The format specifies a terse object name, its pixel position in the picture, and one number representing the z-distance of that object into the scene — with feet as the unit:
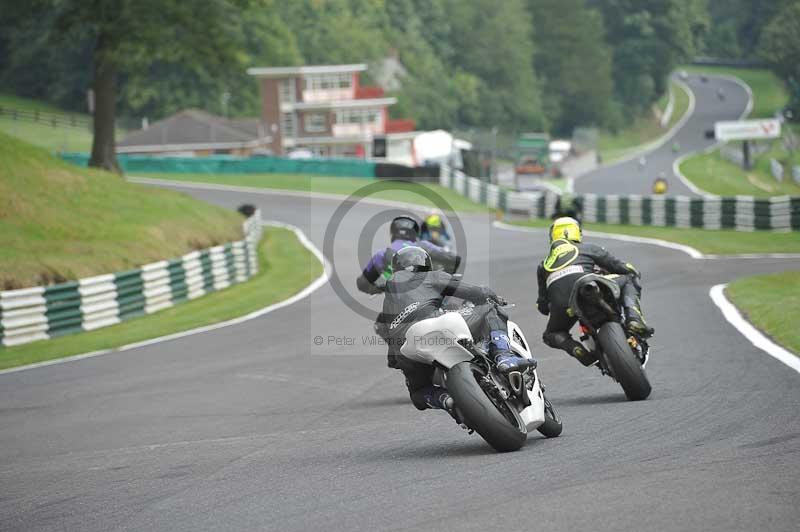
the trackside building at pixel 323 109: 314.55
